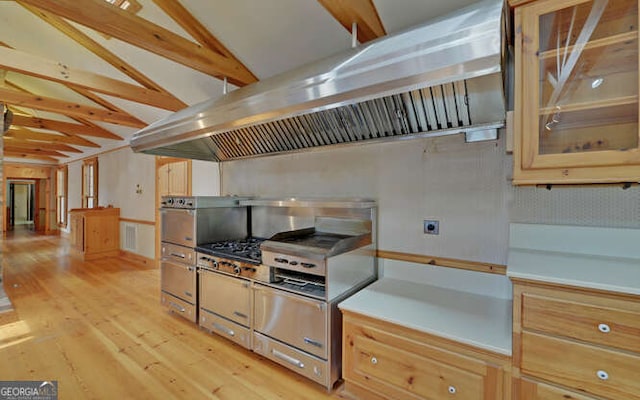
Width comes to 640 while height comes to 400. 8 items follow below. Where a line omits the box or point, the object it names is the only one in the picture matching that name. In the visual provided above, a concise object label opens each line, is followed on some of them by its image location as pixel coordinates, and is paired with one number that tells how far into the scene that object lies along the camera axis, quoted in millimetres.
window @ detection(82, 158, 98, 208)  6970
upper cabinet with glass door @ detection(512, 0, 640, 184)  1224
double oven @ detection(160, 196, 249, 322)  2707
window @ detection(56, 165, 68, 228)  8688
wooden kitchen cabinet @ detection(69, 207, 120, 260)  5566
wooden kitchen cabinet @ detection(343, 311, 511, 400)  1327
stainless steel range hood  1188
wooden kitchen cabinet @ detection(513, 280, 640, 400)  1064
